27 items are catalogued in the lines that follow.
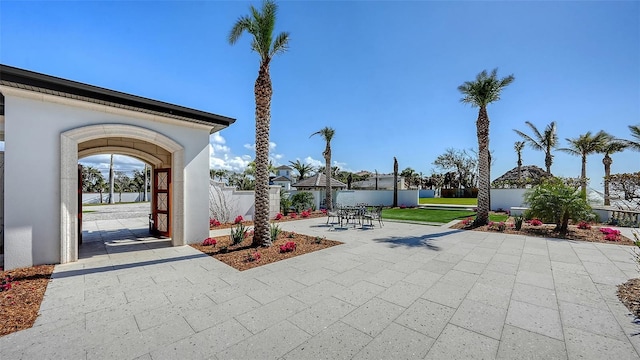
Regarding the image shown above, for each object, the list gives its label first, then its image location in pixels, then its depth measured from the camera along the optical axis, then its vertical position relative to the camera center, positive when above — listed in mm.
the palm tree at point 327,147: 19148 +2778
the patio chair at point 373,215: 11885 -1701
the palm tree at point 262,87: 7516 +3049
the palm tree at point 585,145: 20344 +3242
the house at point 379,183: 36906 -289
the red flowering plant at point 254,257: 6292 -2010
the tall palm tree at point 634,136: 18516 +3559
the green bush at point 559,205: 9555 -939
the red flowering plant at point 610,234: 8656 -1945
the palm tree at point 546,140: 20156 +3579
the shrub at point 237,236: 7922 -1831
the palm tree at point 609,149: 20422 +2948
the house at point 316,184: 22578 -262
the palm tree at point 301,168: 35534 +1975
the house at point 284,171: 68456 +2882
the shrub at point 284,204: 16250 -1547
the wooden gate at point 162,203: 9258 -879
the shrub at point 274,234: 8312 -1834
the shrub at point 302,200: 17953 -1436
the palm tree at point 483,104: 11773 +3980
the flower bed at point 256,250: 6277 -2078
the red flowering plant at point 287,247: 7121 -1957
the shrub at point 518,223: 10586 -1806
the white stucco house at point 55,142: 5461 +984
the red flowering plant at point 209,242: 7953 -2023
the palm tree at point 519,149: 26297 +3590
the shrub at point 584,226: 10648 -1934
